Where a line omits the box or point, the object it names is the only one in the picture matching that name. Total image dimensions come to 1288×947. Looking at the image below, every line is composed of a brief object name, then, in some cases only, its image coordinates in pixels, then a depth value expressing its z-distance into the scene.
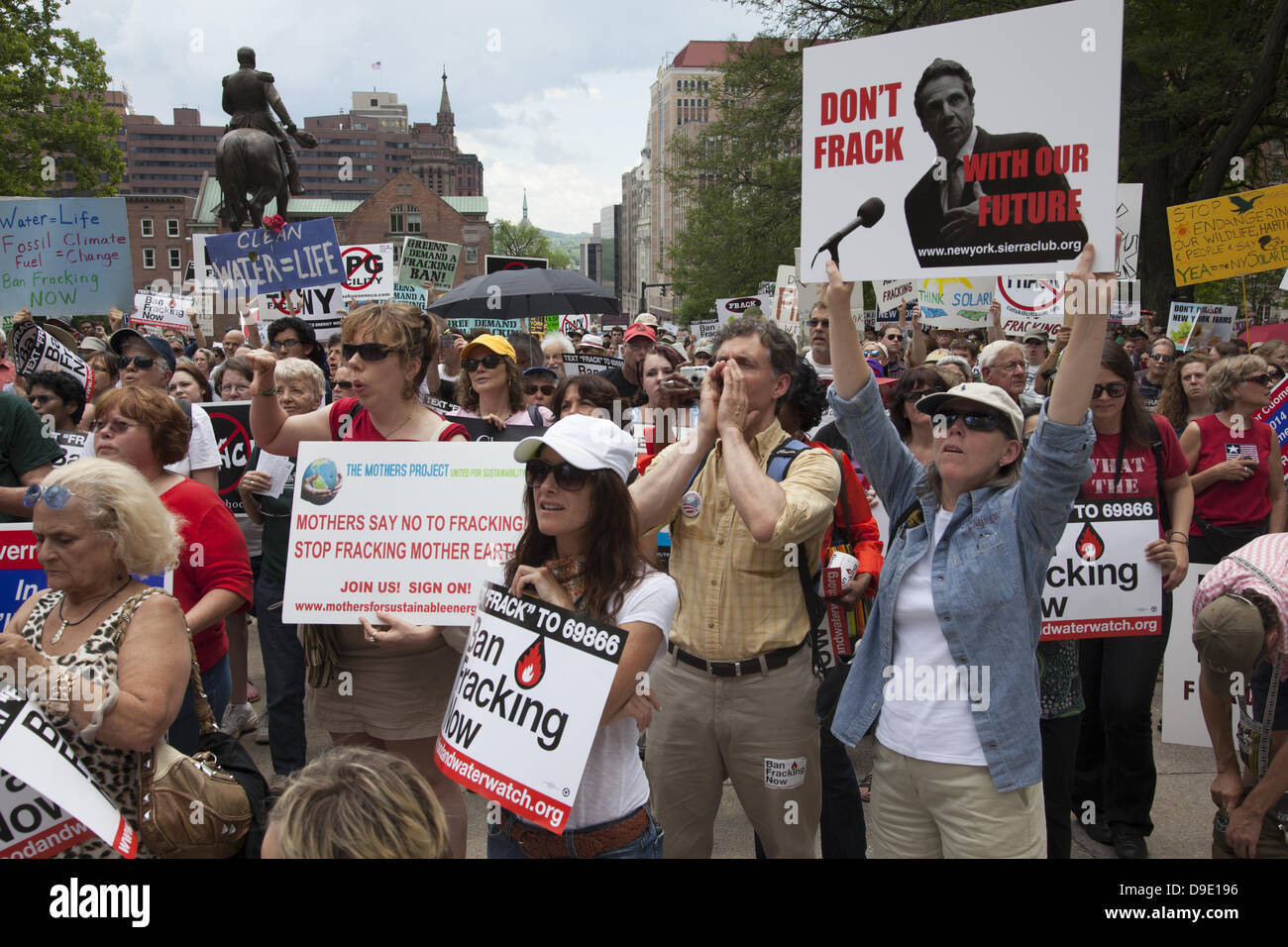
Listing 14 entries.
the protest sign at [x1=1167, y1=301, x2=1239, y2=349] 14.46
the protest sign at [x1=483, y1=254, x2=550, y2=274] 12.06
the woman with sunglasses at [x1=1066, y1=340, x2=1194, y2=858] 4.27
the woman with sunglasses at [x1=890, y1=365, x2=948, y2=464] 4.50
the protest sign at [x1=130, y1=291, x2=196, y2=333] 13.48
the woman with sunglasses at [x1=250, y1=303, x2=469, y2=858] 3.50
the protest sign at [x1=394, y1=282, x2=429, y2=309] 12.74
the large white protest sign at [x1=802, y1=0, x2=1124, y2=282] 3.29
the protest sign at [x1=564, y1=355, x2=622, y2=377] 9.51
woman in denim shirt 2.61
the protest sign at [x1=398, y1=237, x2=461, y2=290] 12.53
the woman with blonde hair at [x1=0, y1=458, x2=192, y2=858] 2.44
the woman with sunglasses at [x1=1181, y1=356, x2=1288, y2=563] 5.77
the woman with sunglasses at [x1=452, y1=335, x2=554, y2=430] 5.55
